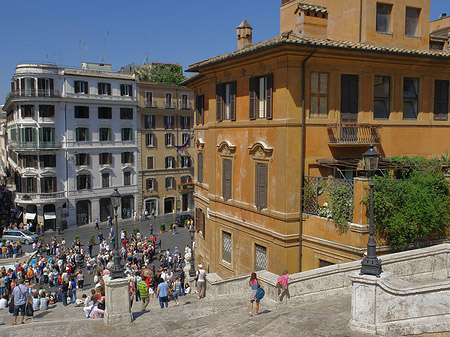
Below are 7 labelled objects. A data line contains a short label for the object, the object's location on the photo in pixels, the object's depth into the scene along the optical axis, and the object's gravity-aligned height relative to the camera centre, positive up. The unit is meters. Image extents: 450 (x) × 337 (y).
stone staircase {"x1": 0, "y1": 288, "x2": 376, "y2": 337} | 10.65 -5.29
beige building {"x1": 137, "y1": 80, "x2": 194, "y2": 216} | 49.94 -1.25
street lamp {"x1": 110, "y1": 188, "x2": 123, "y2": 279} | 12.99 -3.87
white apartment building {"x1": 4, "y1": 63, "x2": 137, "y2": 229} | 42.72 -0.43
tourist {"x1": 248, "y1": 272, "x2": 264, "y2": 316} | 12.47 -4.35
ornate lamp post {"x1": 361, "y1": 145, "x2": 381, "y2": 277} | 9.85 -2.76
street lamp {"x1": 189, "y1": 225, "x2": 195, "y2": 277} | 22.47 -6.78
